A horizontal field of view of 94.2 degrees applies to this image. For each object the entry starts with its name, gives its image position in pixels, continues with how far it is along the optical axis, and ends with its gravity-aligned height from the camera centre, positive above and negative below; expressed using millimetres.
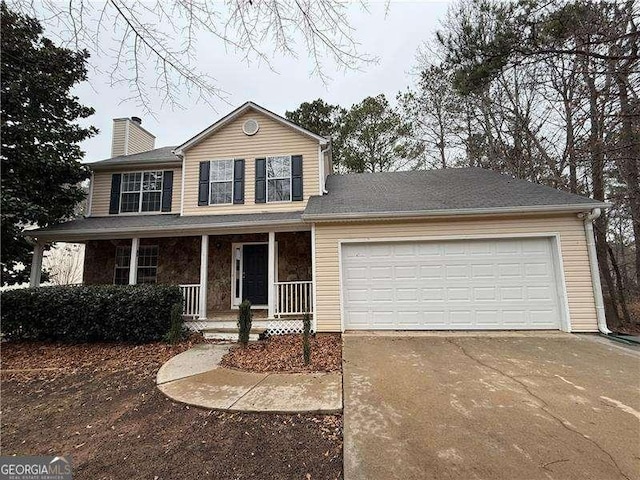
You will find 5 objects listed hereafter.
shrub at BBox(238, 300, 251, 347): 5945 -856
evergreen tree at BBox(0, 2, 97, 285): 8102 +4160
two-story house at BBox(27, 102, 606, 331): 6602 +1074
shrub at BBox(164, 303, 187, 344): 6418 -982
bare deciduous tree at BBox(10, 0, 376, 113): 2510 +2179
